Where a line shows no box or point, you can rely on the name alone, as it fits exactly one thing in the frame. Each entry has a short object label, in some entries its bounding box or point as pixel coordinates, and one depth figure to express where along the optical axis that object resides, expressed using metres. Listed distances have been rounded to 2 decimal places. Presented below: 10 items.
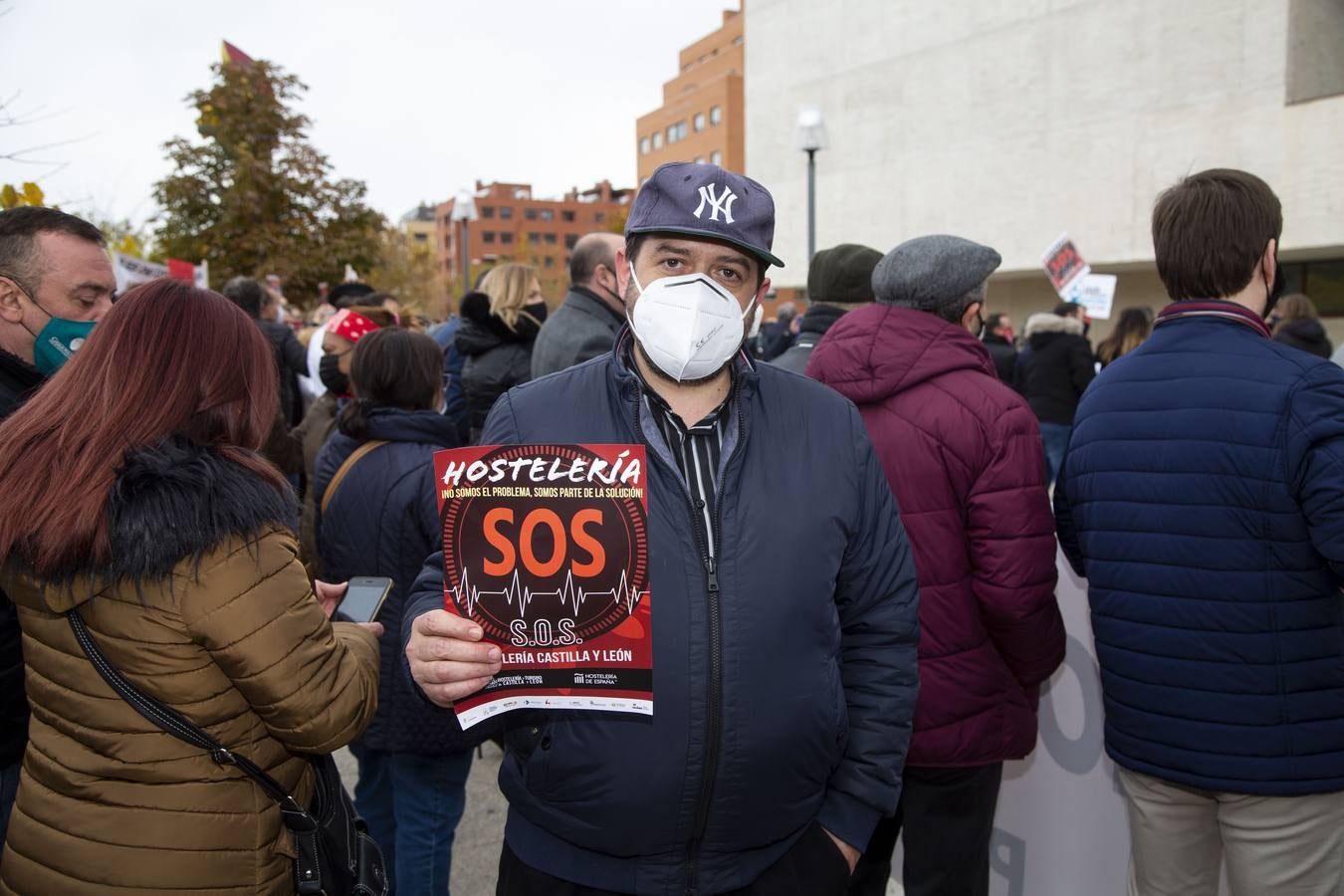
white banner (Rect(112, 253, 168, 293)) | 7.67
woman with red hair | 1.69
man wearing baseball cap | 1.64
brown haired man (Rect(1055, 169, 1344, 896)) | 2.11
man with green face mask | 2.44
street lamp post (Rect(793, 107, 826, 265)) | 13.66
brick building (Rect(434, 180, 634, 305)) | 103.56
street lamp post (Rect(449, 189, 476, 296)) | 16.55
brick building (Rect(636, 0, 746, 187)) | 50.97
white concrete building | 20.36
